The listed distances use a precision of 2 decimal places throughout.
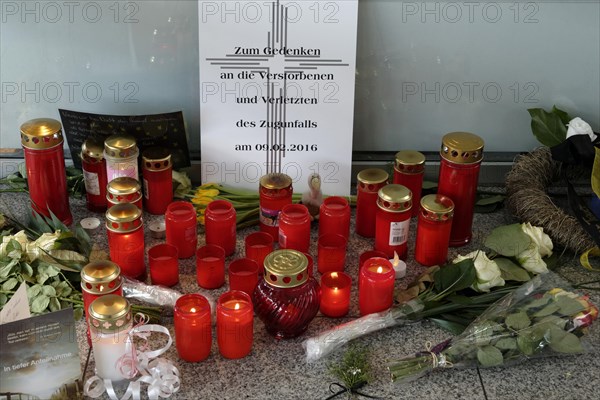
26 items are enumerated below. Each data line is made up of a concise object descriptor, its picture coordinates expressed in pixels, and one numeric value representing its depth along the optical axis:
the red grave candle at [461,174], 1.43
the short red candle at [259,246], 1.41
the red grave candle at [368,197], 1.50
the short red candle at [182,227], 1.43
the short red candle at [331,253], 1.41
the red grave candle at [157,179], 1.53
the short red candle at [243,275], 1.33
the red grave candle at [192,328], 1.20
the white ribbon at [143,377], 1.16
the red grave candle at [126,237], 1.35
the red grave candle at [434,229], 1.41
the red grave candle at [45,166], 1.44
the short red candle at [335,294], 1.32
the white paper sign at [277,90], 1.52
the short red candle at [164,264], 1.36
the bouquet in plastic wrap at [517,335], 1.22
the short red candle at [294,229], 1.42
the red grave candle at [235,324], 1.21
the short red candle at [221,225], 1.44
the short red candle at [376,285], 1.30
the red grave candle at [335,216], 1.47
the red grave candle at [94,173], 1.53
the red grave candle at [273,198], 1.46
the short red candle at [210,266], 1.37
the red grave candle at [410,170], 1.52
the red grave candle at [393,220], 1.41
